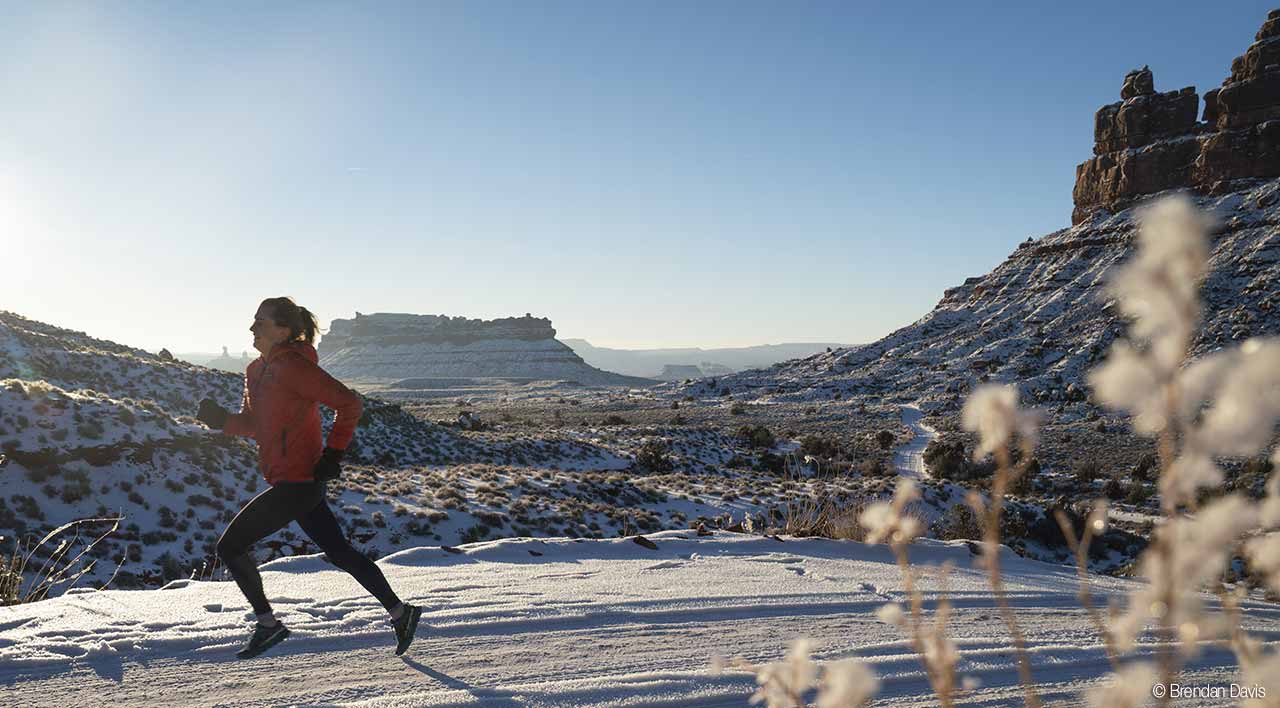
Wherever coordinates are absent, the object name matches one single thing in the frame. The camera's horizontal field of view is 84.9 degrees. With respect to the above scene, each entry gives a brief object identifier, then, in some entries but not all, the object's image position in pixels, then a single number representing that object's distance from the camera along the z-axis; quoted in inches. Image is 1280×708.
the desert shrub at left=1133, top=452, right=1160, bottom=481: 811.8
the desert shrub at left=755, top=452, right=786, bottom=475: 981.2
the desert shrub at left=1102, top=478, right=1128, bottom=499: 727.1
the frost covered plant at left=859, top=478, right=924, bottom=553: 53.1
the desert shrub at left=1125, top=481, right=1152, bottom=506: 691.4
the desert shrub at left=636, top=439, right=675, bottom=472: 938.7
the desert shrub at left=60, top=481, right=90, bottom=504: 414.3
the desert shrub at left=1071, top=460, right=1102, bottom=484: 801.7
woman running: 149.6
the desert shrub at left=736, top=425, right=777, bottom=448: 1212.5
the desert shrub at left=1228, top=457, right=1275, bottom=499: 674.8
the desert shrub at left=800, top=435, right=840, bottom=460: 1090.1
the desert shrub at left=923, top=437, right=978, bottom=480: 879.1
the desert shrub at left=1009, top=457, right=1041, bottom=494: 758.3
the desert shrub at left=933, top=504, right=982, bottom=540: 390.9
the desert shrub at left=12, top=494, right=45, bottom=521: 384.2
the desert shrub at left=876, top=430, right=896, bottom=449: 1168.5
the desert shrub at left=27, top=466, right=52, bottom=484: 418.9
